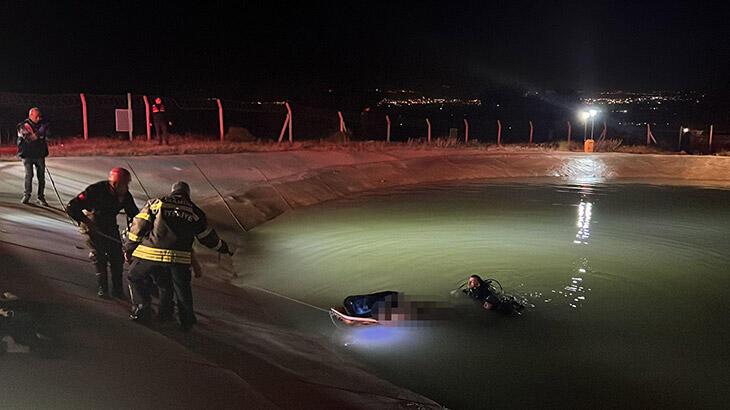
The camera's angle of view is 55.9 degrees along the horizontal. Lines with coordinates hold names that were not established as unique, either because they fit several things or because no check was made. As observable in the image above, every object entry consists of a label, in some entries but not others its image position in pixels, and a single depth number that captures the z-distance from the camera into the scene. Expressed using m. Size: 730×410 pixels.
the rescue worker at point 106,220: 7.41
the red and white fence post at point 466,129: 38.58
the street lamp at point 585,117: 42.22
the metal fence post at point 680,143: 40.36
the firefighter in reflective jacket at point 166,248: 6.66
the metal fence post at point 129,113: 21.56
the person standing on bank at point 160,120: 21.66
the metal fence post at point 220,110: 24.59
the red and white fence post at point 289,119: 27.20
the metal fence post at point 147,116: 22.27
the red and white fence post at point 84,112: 20.78
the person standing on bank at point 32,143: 11.85
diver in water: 9.71
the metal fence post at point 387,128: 35.00
